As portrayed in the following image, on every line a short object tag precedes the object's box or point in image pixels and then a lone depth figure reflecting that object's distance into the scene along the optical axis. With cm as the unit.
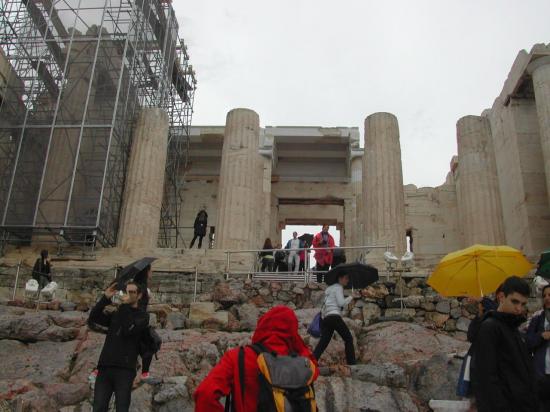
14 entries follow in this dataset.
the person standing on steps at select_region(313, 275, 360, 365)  825
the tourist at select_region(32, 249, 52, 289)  1409
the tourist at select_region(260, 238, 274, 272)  1627
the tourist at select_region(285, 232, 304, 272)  1523
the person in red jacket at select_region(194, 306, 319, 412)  348
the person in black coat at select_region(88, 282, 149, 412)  538
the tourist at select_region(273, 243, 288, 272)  1619
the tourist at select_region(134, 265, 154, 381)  573
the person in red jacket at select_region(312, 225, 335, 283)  1473
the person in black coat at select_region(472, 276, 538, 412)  397
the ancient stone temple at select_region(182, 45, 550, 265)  1778
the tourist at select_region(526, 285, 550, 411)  487
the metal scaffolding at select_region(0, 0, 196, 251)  1802
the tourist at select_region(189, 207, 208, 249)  2009
